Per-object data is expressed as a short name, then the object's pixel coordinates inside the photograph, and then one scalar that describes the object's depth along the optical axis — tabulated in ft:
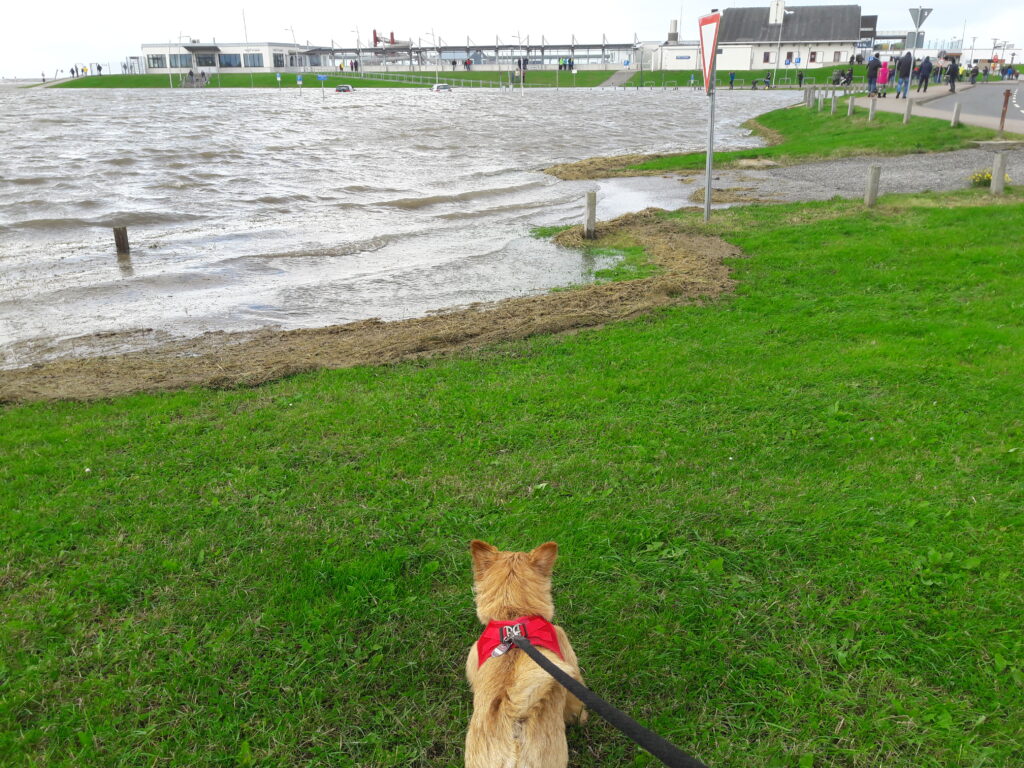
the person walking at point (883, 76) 148.82
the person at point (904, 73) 135.54
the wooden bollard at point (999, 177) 50.62
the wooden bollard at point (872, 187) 49.70
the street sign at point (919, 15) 94.63
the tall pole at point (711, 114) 41.81
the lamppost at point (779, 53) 330.16
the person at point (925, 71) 145.69
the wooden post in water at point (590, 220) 50.80
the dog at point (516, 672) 8.48
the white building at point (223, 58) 442.91
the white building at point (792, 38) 363.97
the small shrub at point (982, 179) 55.16
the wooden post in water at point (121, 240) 52.85
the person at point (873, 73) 129.29
